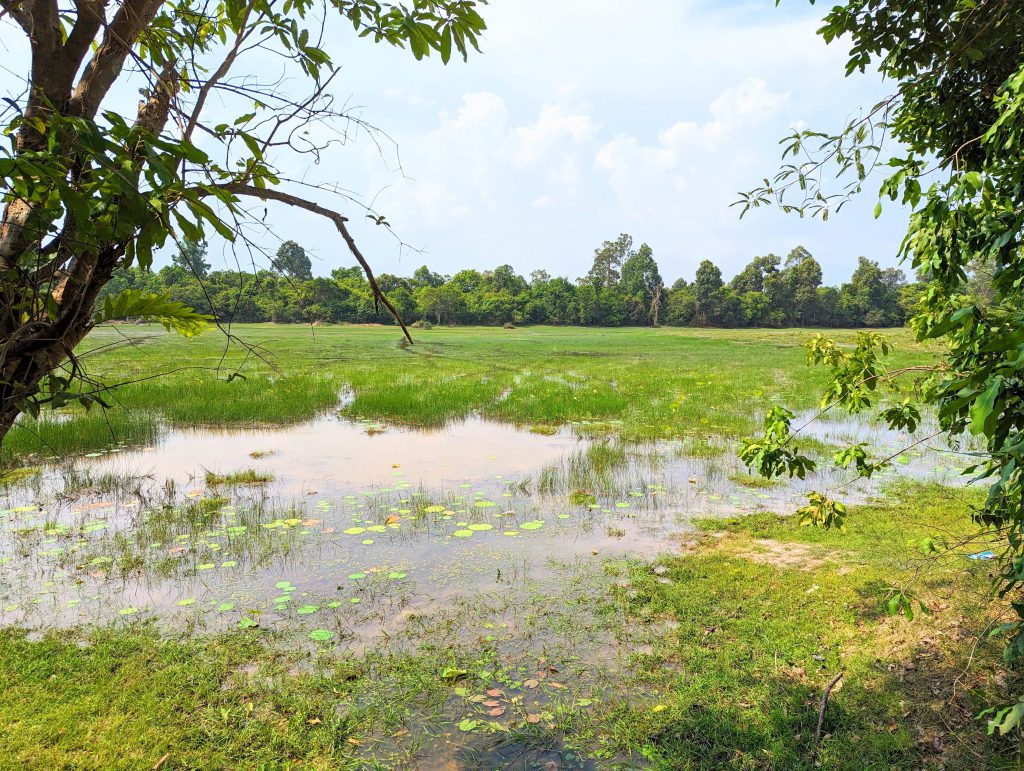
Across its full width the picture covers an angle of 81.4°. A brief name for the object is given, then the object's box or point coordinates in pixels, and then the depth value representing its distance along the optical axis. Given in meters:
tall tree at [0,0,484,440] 1.23
